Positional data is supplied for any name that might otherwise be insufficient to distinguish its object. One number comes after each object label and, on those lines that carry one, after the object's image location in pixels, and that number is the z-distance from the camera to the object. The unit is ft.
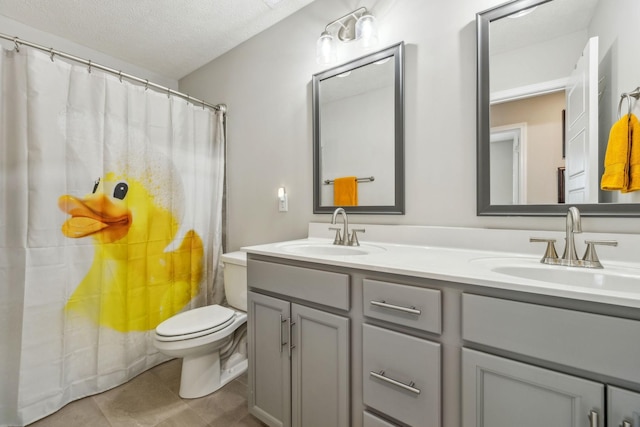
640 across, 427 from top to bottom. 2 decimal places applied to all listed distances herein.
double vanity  2.03
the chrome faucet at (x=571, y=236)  2.96
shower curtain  4.50
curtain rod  4.34
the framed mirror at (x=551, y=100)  3.18
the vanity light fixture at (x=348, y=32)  4.80
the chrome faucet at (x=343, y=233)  4.83
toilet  4.85
